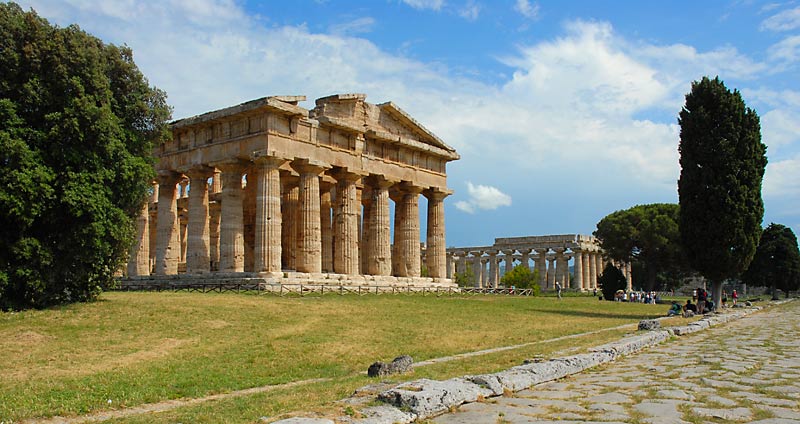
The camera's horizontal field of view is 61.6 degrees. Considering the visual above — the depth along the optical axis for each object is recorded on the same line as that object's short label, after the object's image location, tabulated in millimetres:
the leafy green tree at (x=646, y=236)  75562
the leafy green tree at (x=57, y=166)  20156
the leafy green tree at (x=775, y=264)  73562
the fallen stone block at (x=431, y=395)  7812
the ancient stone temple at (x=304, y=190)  36406
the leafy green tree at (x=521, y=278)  76375
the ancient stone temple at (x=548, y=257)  89750
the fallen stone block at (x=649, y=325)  20769
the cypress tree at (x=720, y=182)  34781
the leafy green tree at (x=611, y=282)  58156
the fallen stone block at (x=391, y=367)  12414
